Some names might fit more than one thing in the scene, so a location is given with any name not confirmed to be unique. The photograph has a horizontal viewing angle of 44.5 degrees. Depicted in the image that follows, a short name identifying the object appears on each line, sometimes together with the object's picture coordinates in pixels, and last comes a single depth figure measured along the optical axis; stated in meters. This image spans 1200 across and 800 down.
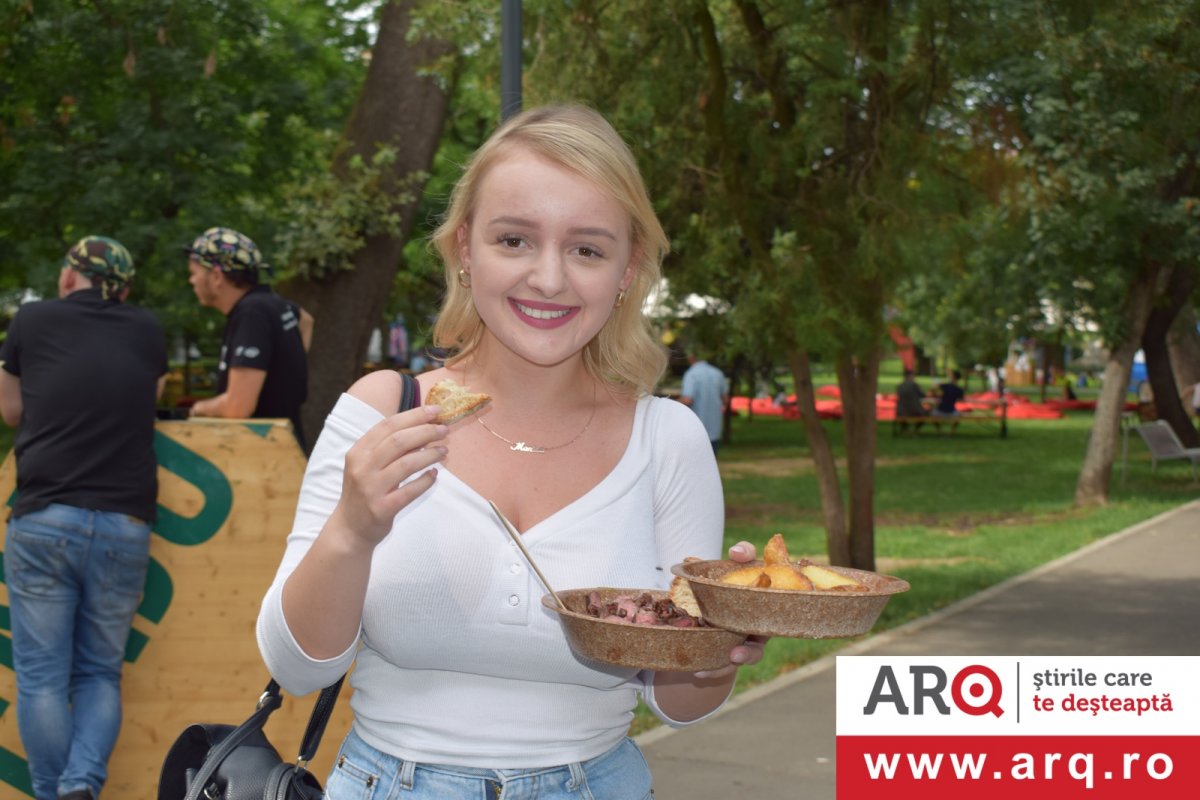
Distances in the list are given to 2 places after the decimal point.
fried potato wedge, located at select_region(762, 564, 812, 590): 2.21
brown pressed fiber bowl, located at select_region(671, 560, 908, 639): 2.14
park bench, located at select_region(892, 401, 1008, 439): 37.03
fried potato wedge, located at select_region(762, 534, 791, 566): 2.32
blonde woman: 2.39
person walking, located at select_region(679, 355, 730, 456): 18.91
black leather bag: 2.60
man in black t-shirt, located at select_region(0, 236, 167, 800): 5.60
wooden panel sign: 5.91
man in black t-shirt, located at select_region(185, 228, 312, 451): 6.35
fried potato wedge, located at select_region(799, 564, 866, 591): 2.26
